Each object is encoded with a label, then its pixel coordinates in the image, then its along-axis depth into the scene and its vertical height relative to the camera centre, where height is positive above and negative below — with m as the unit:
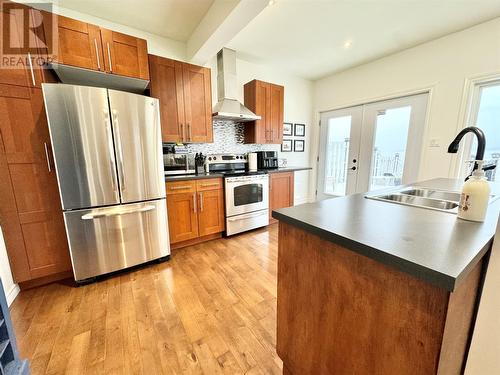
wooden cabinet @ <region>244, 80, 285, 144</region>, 3.28 +0.73
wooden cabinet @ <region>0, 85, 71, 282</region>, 1.57 -0.28
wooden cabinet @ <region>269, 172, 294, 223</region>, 3.25 -0.60
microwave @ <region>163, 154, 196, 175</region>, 2.62 -0.14
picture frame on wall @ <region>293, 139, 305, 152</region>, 4.30 +0.16
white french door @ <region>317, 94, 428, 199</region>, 3.09 +0.12
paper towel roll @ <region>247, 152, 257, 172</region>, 3.35 -0.13
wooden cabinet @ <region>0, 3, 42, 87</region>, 1.47 +0.72
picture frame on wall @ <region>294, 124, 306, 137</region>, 4.26 +0.47
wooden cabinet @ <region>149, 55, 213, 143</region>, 2.36 +0.67
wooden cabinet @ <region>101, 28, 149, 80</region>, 1.90 +0.96
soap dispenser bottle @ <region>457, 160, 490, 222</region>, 0.79 -0.18
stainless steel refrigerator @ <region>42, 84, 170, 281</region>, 1.63 -0.17
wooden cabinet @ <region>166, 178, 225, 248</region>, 2.38 -0.69
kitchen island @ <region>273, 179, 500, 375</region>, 0.54 -0.43
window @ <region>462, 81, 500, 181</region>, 2.40 +0.42
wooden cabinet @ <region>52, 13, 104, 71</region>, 1.71 +0.95
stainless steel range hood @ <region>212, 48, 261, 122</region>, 2.96 +0.96
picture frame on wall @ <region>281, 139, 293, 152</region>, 4.11 +0.15
